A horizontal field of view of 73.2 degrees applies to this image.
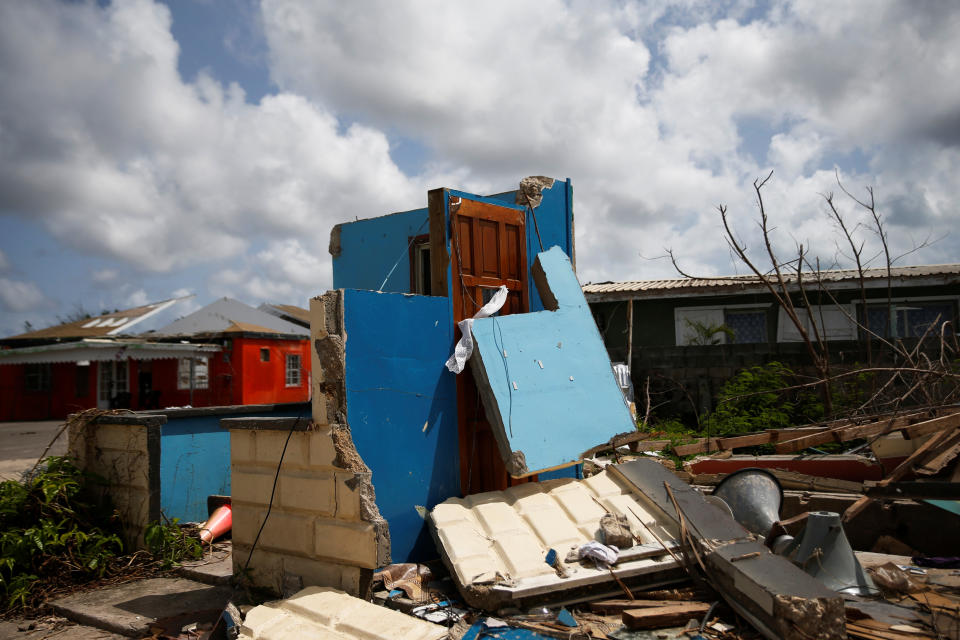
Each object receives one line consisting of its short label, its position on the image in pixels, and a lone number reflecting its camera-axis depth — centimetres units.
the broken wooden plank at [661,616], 373
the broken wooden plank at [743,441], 662
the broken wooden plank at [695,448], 655
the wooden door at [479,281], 557
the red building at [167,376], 2330
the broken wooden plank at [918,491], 515
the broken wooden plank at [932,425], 580
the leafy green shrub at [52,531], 545
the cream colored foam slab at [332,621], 371
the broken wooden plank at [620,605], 399
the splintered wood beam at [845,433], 617
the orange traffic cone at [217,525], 662
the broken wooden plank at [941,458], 559
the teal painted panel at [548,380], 516
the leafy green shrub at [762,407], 984
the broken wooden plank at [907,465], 525
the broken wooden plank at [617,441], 549
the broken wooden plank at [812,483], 584
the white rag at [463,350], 531
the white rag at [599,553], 419
